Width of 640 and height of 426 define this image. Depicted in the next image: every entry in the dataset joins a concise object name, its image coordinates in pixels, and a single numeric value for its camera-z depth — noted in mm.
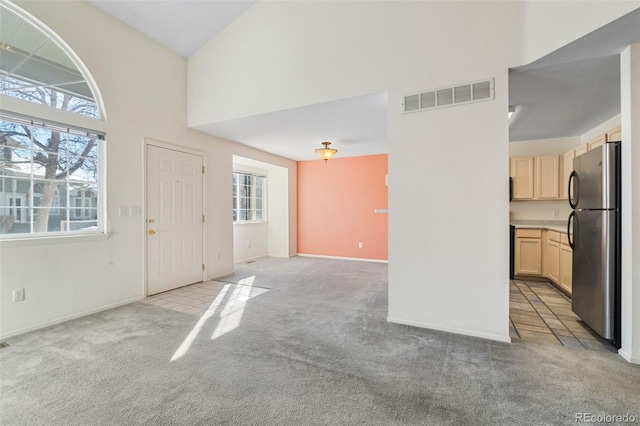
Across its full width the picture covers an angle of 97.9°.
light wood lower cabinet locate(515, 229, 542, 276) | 4539
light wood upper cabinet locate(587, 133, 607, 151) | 3369
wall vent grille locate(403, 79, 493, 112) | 2535
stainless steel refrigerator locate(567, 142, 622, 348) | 2314
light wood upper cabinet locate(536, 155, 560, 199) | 4551
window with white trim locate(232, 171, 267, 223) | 6727
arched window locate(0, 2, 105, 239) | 2668
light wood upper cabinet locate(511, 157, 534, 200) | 4719
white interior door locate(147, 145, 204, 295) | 3893
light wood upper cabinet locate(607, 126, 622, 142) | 3057
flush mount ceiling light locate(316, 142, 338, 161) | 5133
